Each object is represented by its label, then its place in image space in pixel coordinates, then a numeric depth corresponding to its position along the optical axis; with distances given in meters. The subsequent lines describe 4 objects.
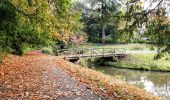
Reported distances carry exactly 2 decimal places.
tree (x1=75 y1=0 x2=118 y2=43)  24.64
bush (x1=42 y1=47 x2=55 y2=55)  16.72
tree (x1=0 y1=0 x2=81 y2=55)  4.92
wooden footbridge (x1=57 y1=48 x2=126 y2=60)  14.66
